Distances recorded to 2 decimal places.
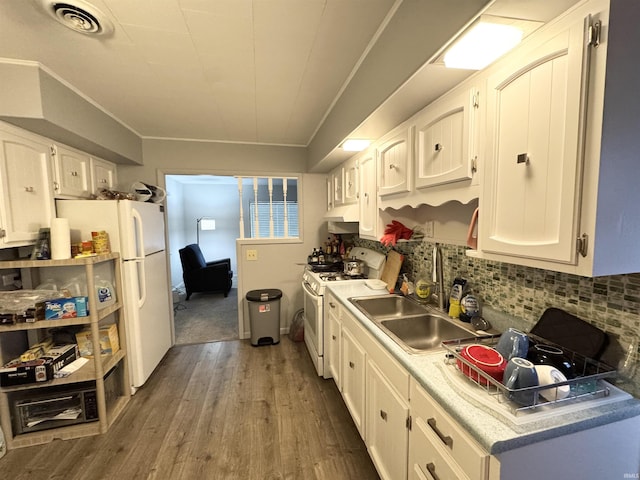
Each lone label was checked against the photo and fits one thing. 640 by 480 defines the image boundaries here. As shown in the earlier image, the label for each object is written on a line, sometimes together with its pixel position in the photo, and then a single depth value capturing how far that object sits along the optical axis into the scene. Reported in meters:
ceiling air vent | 1.21
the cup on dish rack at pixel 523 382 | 0.83
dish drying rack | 0.83
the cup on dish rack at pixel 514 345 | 0.99
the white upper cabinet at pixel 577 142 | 0.72
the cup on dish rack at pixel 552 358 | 0.94
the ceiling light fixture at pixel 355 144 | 2.08
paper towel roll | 1.92
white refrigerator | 2.20
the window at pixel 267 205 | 6.21
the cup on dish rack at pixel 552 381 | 0.85
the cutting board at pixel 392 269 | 2.21
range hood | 2.41
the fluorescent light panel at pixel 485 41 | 0.86
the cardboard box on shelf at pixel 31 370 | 1.77
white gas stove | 2.47
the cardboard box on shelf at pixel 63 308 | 1.88
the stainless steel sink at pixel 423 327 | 1.52
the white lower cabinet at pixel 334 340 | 2.14
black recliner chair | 4.92
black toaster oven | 1.88
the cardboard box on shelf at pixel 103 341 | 2.05
